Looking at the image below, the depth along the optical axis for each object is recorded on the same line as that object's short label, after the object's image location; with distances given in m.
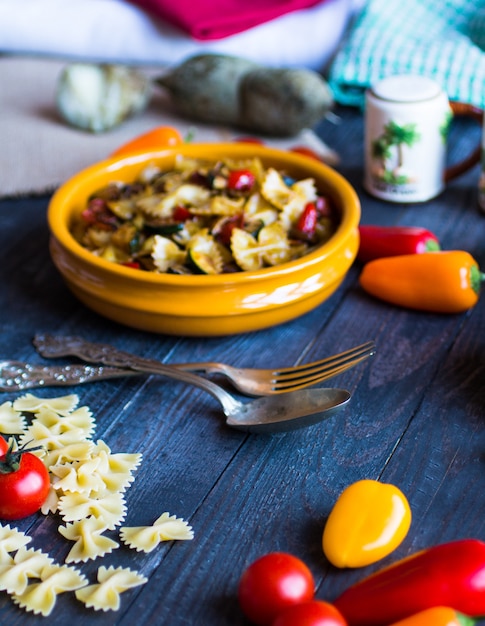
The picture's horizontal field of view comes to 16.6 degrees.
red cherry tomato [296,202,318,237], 0.93
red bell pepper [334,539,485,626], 0.71
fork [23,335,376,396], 0.86
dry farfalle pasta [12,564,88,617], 0.74
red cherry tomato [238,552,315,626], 0.72
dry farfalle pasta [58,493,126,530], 0.78
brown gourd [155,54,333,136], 1.12
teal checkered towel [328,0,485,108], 1.16
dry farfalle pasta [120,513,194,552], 0.77
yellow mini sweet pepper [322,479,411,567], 0.75
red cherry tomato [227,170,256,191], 0.95
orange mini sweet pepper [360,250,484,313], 0.92
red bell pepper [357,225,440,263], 0.96
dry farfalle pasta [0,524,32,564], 0.76
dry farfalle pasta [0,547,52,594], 0.75
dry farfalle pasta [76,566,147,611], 0.74
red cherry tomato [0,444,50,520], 0.78
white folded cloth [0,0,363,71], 1.25
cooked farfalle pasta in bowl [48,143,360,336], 0.88
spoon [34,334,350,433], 0.82
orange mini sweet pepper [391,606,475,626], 0.70
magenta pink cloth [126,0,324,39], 1.23
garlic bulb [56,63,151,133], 1.14
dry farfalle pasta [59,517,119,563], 0.76
